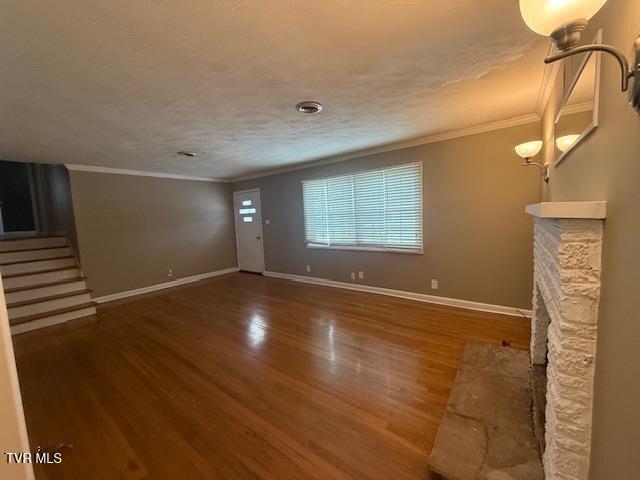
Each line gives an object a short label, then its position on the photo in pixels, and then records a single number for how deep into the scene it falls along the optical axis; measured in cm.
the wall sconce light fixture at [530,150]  238
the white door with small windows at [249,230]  628
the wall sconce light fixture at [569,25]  68
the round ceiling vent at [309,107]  237
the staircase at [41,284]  369
